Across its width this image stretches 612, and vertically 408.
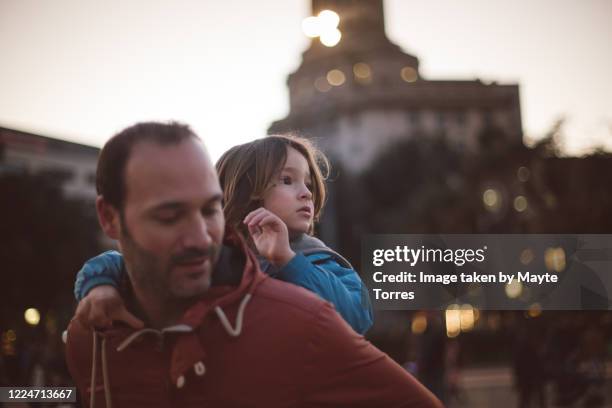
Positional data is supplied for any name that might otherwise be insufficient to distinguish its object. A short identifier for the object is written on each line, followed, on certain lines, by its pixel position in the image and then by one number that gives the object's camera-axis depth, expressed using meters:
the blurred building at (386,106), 58.97
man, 1.46
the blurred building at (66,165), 24.61
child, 2.04
